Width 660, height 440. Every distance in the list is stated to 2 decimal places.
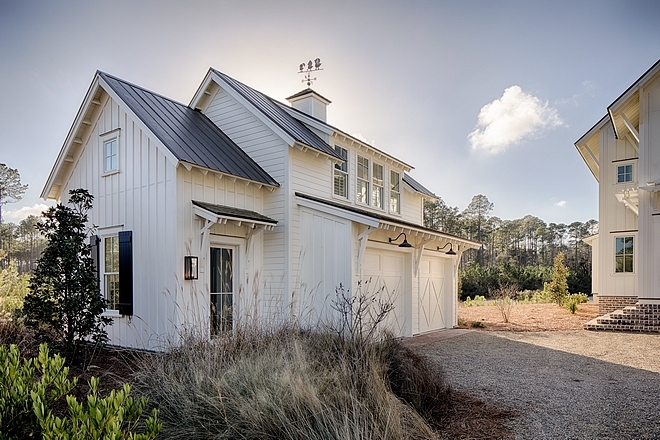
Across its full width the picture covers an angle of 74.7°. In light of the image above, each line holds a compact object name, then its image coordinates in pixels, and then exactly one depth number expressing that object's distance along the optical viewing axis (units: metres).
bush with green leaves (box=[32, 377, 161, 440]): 2.19
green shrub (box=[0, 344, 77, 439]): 2.68
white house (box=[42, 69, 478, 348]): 8.49
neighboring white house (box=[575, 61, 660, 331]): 12.65
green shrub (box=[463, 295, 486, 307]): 22.69
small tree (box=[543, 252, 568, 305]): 18.58
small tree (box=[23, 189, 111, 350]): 7.09
